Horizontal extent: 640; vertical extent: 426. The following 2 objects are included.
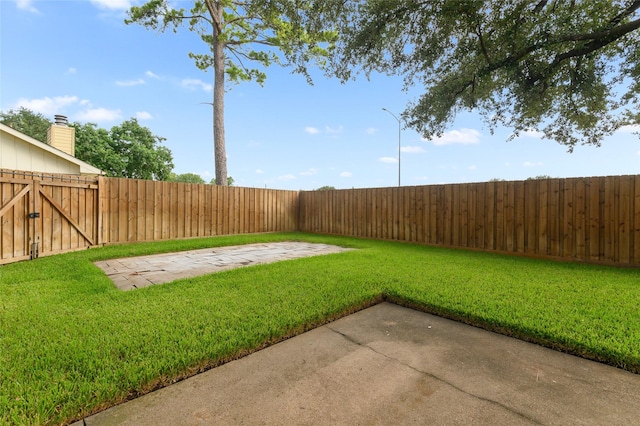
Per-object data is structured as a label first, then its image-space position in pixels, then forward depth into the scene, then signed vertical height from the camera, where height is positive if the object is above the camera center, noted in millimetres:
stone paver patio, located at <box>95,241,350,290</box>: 3712 -931
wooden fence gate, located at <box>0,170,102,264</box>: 4305 -128
